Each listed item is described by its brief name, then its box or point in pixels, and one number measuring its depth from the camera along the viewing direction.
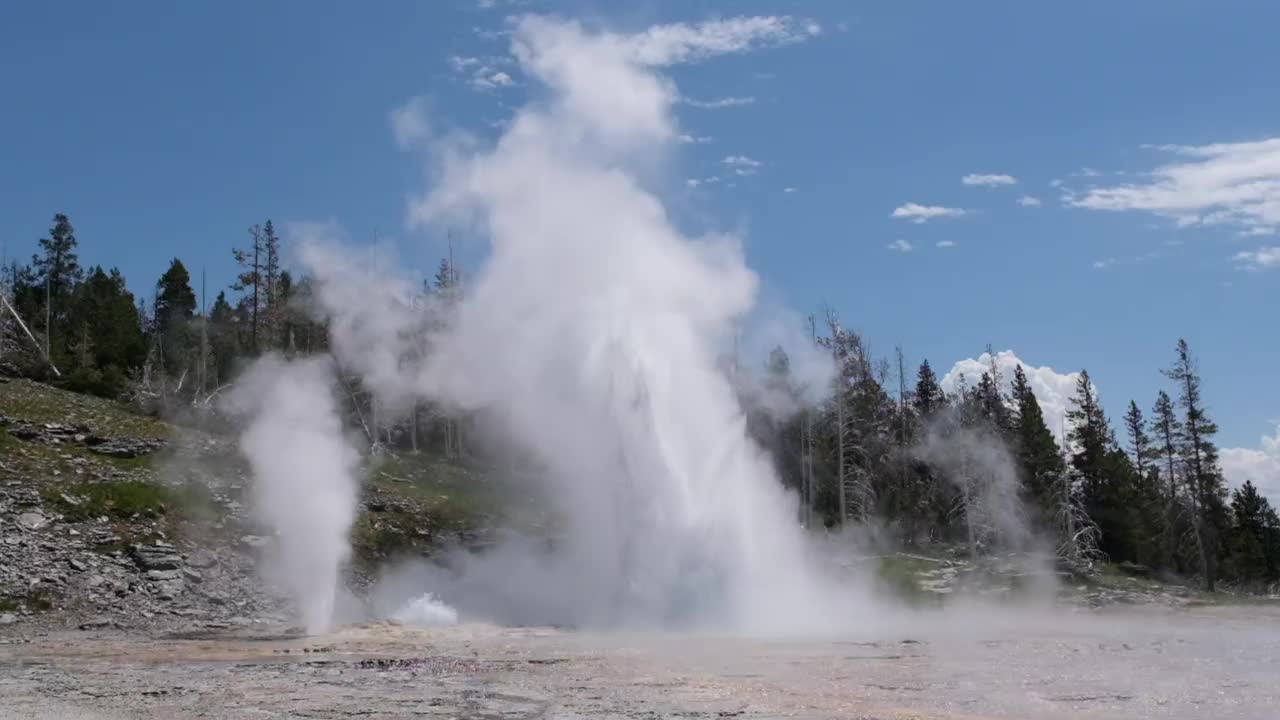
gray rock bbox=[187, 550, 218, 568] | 31.28
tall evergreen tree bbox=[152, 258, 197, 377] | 70.06
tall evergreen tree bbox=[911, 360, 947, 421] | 71.66
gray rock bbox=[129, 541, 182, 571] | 30.44
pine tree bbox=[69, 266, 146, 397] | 53.94
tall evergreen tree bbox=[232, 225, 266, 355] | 76.56
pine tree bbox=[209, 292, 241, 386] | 68.44
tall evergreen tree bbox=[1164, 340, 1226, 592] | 54.03
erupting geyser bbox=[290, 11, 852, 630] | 30.12
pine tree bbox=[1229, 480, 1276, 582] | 59.12
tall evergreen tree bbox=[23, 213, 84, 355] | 90.31
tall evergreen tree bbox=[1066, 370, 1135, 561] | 57.50
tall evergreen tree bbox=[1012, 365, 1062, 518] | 57.24
